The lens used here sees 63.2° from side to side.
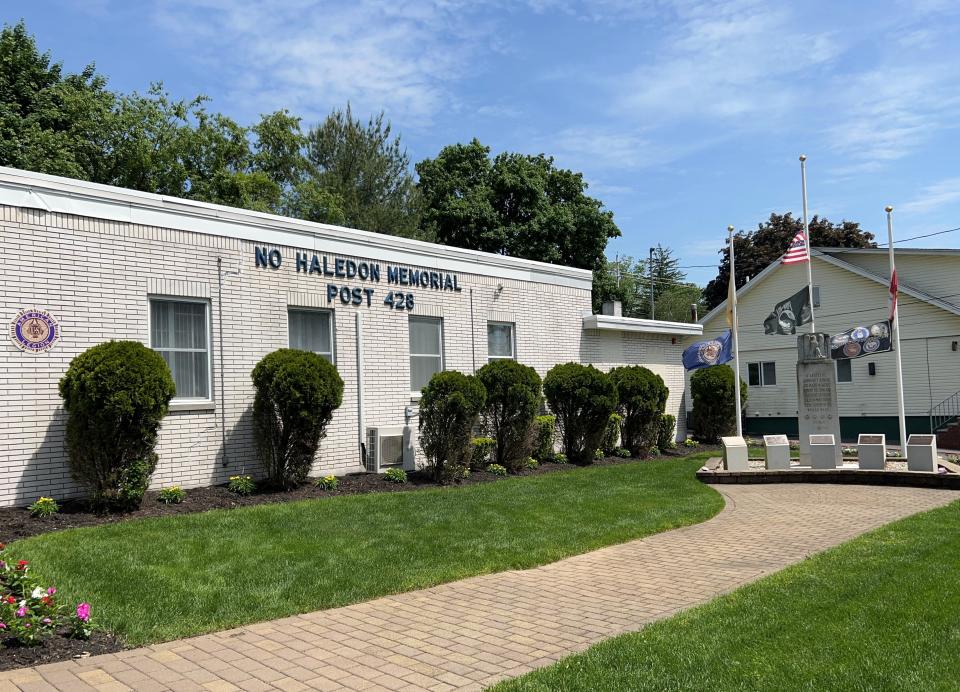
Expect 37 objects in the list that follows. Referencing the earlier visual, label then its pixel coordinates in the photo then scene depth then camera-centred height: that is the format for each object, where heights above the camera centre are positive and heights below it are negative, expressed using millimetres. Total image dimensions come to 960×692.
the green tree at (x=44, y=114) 25297 +10009
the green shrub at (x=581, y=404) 16375 -443
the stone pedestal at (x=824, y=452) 15273 -1540
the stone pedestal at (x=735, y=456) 15211 -1552
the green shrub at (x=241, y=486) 11047 -1276
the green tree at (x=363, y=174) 35156 +9938
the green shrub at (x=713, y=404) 22578 -752
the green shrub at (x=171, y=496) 10180 -1274
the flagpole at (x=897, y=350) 16781 +442
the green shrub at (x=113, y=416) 9141 -194
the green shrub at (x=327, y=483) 11812 -1372
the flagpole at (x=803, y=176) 17734 +4501
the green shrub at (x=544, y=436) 16062 -1077
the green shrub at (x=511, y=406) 14875 -399
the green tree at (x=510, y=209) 37688 +8651
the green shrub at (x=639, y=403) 18203 -522
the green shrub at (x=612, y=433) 17859 -1194
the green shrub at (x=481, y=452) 14695 -1233
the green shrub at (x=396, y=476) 12789 -1411
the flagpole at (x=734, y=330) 18572 +1132
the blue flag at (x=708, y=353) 21641 +698
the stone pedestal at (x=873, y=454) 15039 -1589
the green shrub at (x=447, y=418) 13109 -518
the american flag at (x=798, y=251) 17922 +2848
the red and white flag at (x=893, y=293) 16906 +1691
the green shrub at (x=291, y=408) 11203 -209
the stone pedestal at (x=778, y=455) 15312 -1565
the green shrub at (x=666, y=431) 19719 -1320
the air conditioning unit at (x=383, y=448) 13406 -1006
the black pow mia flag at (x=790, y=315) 18422 +1461
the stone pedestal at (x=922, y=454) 14273 -1552
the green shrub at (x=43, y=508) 9070 -1226
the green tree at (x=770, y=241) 42062 +7480
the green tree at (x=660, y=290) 62219 +8185
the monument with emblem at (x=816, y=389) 16375 -327
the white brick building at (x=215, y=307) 9805 +1386
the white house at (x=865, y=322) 25156 +1216
